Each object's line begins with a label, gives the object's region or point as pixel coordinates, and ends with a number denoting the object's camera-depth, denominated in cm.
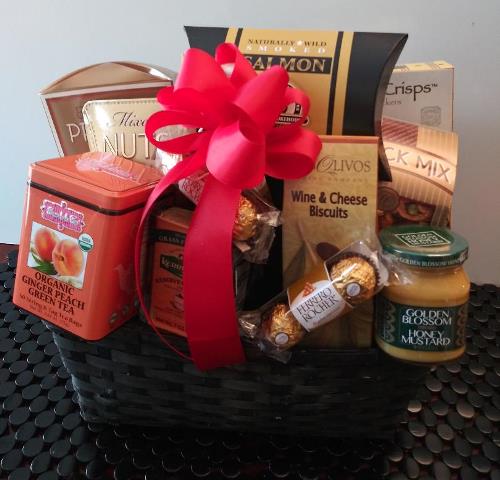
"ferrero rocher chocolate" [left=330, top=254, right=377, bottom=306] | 53
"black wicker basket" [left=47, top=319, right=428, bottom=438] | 59
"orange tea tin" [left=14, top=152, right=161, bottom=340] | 56
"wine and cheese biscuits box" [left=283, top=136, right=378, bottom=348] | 57
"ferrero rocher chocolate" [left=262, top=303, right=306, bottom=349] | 55
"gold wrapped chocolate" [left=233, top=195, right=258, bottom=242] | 56
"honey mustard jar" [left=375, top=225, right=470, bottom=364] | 53
